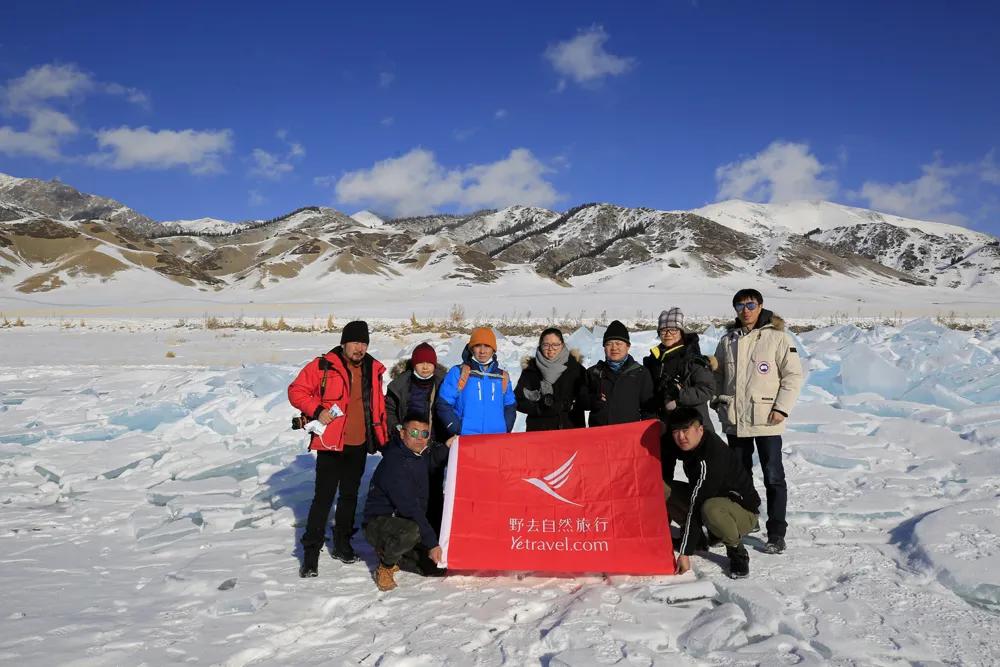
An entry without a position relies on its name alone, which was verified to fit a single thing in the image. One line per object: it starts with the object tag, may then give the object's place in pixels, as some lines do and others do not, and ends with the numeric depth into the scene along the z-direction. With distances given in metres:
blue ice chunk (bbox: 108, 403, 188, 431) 8.05
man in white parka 4.42
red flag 4.13
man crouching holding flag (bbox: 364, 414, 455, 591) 4.09
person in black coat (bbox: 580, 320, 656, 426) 4.63
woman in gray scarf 4.70
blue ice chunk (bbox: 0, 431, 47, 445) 7.50
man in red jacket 4.38
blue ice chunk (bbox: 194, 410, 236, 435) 7.75
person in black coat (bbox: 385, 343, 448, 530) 4.59
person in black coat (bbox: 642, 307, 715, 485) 4.40
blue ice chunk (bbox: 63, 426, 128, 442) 7.68
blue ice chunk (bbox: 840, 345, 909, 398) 8.57
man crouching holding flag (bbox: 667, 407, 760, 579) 4.11
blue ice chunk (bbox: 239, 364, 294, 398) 8.65
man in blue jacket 4.56
